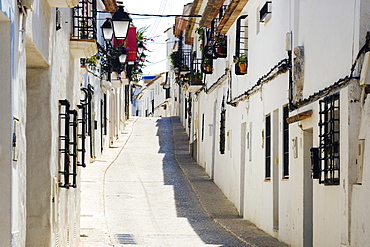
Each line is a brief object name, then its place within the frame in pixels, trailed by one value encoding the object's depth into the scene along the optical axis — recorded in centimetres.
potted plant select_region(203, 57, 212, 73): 2411
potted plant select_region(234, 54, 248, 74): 1761
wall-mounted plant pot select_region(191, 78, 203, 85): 2755
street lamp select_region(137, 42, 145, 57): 3170
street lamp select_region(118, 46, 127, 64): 2167
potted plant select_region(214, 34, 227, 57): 2061
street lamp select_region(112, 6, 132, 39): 1422
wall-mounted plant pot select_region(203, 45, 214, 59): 2166
